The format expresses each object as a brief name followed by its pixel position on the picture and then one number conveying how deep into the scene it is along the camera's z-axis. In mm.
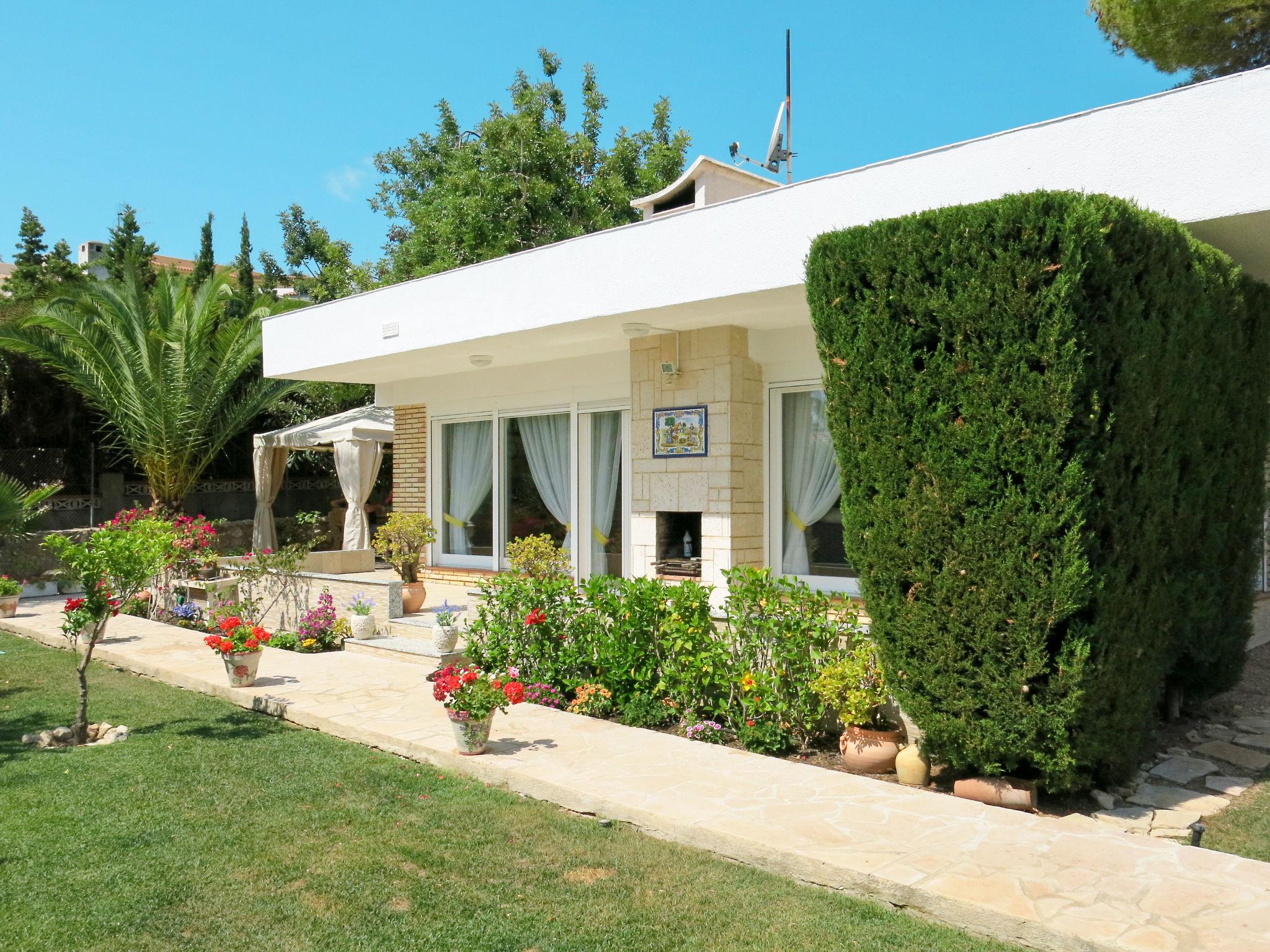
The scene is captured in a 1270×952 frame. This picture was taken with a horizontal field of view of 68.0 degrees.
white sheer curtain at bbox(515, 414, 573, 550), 11914
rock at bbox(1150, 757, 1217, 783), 6219
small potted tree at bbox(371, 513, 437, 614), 11734
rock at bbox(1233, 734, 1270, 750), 6980
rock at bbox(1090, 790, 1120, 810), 5551
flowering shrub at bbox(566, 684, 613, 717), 7570
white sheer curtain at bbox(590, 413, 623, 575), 11367
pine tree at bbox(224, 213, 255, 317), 23953
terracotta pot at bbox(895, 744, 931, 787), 5973
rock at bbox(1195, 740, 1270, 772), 6488
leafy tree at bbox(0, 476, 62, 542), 10508
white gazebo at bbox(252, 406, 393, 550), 15352
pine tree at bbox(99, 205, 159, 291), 23609
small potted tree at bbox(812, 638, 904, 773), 6227
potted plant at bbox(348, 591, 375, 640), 10547
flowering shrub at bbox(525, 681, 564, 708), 7973
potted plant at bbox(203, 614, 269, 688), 8453
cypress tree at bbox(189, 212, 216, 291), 26328
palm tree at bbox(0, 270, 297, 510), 15867
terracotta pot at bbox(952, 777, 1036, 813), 5488
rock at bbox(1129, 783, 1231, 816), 5648
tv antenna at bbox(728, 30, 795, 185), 13961
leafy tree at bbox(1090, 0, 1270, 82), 13000
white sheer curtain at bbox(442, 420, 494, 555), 12992
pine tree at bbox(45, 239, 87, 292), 23656
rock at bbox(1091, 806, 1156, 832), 5262
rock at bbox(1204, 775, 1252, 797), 5965
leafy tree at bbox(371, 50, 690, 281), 22750
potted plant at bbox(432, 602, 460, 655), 9469
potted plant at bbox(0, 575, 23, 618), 13773
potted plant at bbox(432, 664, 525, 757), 6324
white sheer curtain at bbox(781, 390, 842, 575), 9398
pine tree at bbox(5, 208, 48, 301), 26359
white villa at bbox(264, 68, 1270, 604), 6340
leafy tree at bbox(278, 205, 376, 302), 26297
